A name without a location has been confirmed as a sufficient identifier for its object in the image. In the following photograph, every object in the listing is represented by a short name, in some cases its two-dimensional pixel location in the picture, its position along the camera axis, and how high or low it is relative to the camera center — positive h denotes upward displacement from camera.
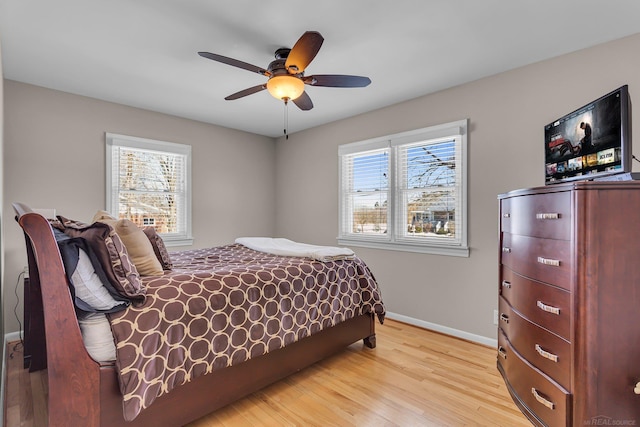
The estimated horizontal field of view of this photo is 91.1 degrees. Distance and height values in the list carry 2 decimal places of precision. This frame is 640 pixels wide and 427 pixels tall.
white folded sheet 2.60 -0.32
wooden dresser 1.36 -0.41
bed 1.38 -0.68
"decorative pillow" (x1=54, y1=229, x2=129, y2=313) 1.43 -0.31
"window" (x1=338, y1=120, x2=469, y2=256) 3.18 +0.26
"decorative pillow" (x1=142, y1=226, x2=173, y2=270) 2.09 -0.23
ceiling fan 1.95 +0.98
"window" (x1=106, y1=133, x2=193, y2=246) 3.57 +0.37
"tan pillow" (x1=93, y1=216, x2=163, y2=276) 1.76 -0.19
